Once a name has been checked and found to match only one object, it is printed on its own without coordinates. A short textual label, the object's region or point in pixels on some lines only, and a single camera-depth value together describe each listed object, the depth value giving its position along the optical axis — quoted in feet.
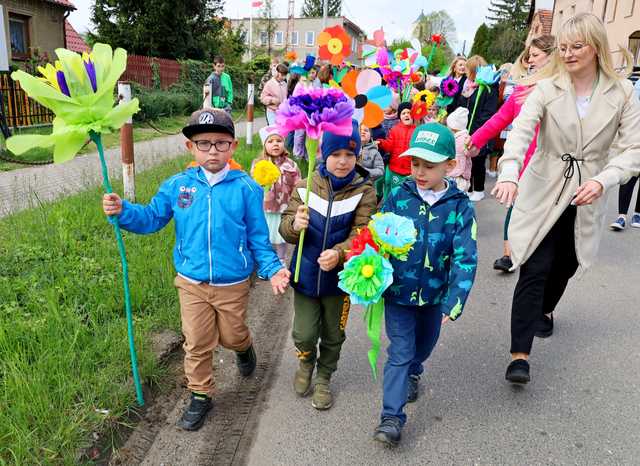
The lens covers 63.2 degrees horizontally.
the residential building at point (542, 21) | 131.32
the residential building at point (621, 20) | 66.61
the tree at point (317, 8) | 270.26
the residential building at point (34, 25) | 57.41
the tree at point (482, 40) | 187.21
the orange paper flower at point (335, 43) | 18.13
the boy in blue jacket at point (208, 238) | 8.60
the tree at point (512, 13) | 216.95
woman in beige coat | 9.11
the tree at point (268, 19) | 162.50
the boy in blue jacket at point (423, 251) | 8.30
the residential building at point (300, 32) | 182.67
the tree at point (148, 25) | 73.82
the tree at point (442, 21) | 201.03
